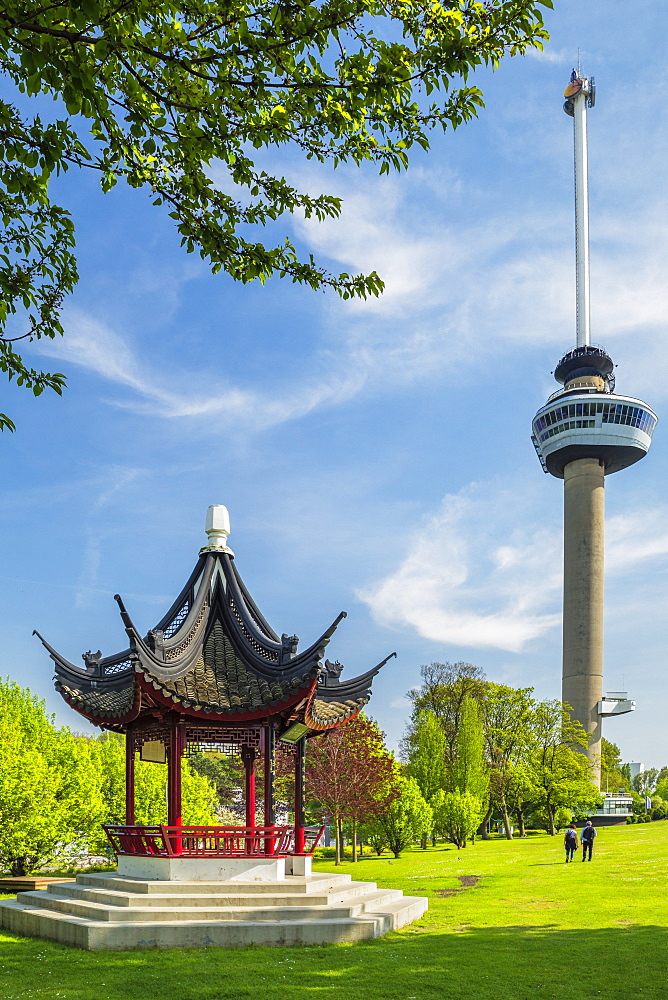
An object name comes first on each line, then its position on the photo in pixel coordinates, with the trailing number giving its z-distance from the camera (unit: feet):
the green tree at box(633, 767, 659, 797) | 345.31
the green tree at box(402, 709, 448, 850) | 139.54
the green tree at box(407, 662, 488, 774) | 172.04
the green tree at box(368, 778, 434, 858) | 123.03
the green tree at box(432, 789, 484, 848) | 135.95
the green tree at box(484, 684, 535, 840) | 157.89
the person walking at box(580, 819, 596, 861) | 94.04
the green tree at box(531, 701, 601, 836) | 155.33
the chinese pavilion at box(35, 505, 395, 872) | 51.13
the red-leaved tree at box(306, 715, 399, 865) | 112.06
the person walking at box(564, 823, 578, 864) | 97.45
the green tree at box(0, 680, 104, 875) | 81.15
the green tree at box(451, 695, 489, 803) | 143.23
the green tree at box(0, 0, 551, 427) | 21.27
